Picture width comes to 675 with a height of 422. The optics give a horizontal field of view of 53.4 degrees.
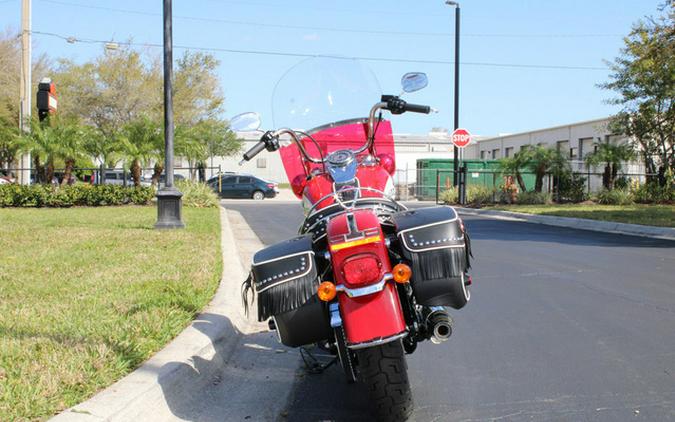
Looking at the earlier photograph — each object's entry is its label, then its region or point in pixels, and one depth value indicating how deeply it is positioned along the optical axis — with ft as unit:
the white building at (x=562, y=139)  113.40
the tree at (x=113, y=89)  113.09
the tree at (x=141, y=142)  73.87
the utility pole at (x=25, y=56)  67.51
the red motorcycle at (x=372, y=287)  10.14
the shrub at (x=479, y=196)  86.02
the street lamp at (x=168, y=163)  42.24
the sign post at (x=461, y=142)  86.53
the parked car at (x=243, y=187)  117.29
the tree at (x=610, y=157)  86.74
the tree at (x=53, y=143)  72.18
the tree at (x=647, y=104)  72.71
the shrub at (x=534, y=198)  85.40
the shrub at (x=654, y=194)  85.10
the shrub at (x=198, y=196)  73.31
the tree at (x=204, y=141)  74.23
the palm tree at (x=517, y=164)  87.15
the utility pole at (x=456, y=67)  92.32
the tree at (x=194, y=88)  121.29
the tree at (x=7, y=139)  73.82
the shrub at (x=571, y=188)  88.07
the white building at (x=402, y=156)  163.18
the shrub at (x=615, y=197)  83.46
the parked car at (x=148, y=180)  97.86
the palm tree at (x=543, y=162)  86.89
